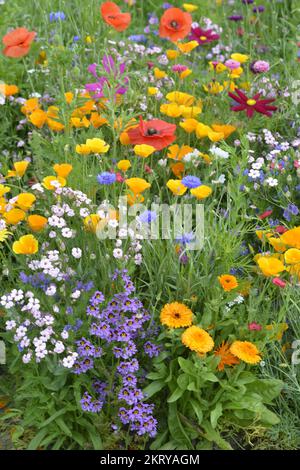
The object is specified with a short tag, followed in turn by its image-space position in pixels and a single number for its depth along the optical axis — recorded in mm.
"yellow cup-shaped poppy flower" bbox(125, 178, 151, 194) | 2542
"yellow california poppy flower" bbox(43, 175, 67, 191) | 2527
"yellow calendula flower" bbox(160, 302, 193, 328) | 2309
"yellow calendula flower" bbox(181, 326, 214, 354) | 2230
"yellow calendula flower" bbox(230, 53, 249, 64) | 3531
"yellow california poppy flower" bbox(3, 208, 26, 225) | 2514
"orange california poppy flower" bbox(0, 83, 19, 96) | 3453
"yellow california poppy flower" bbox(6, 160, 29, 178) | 2776
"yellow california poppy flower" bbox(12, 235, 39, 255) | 2377
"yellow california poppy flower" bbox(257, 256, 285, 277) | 2310
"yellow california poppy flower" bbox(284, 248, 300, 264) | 2354
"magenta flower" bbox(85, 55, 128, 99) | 2963
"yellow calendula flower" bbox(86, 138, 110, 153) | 2701
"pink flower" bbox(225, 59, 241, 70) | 3561
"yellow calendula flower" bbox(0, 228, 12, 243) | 2431
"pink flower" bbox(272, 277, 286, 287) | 2357
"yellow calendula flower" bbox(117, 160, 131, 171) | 2771
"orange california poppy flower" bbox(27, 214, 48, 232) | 2498
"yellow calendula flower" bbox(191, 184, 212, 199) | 2516
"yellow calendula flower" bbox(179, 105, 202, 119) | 3201
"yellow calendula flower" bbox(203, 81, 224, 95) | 3496
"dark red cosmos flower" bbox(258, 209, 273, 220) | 2774
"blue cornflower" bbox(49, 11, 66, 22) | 3851
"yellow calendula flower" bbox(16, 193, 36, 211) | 2532
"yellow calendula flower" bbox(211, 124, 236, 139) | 3168
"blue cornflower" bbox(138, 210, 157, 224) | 2486
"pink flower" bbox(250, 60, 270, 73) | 3521
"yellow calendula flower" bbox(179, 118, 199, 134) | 3107
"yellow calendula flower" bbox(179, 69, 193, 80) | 3463
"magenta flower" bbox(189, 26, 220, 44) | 3918
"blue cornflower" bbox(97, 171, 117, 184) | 2604
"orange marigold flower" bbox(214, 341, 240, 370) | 2350
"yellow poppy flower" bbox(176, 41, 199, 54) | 3471
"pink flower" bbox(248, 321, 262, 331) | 2352
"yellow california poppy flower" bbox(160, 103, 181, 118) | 3129
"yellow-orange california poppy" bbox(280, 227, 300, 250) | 2461
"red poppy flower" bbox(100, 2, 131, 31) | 3240
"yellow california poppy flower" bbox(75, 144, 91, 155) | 2703
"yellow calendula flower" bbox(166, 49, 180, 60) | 3584
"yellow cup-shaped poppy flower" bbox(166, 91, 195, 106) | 3309
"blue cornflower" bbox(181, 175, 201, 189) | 2650
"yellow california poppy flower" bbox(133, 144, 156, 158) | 2738
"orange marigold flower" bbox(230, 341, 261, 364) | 2262
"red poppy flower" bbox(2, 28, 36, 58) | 3162
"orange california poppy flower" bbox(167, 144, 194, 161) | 3057
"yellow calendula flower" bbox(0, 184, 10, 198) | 2604
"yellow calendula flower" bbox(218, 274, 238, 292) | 2334
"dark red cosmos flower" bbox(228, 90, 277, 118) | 3242
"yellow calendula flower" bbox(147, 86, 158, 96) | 3368
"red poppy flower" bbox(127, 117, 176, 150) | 2941
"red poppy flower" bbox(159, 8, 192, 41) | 3504
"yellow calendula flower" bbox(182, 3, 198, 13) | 4023
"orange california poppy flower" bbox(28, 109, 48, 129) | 3131
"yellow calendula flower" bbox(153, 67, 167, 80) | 3533
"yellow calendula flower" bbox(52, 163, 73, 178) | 2607
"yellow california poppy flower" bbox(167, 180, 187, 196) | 2578
